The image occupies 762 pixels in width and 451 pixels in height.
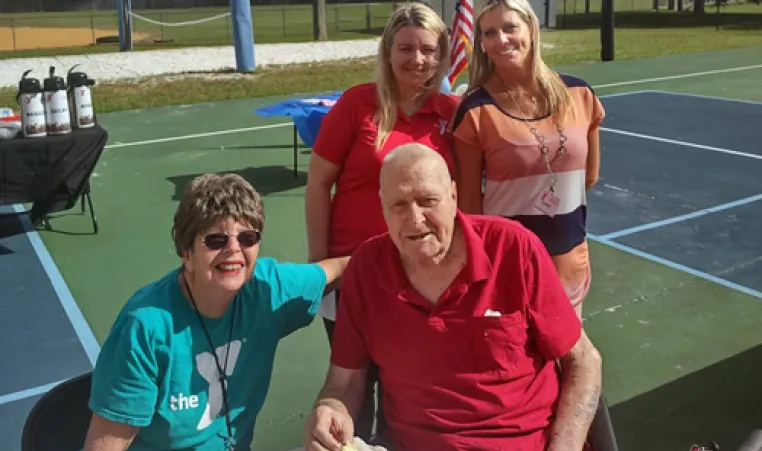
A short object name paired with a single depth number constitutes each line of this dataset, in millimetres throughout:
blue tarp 8031
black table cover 6453
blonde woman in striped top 2936
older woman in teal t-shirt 2188
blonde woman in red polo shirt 2930
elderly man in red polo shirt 2387
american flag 8930
